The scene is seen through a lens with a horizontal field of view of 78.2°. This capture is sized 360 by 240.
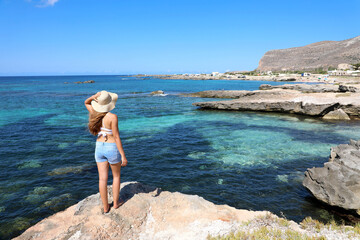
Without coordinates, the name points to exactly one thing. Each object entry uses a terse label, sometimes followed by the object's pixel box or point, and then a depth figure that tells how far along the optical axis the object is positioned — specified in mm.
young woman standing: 5254
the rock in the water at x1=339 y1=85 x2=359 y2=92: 31661
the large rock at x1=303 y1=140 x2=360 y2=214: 7679
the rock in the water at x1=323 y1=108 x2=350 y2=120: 22781
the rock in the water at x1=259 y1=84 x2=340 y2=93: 38812
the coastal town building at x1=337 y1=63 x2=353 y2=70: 122669
